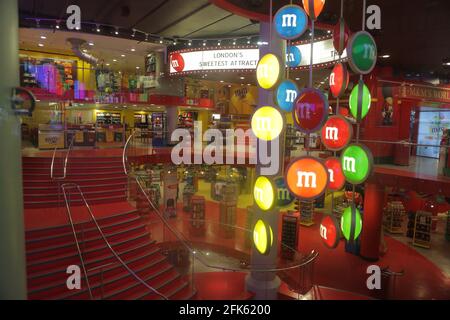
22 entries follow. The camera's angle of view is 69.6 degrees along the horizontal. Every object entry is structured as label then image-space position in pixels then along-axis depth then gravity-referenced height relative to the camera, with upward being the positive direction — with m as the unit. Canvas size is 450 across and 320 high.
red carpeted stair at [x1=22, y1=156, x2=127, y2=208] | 7.68 -1.37
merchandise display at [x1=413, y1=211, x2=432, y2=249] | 11.55 -3.39
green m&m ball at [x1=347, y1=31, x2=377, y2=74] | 3.67 +0.94
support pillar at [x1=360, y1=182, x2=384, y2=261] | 10.25 -2.77
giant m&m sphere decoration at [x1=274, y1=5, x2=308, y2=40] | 4.09 +1.41
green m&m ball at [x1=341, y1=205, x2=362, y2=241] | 3.93 -1.10
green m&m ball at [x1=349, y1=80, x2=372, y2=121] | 3.84 +0.40
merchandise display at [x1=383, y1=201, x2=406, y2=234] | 12.78 -3.32
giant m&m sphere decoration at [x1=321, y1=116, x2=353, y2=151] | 3.92 +0.00
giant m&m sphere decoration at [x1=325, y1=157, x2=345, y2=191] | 4.09 -0.51
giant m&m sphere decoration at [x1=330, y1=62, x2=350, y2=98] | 4.03 +0.68
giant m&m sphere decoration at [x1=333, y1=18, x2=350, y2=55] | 4.06 +1.23
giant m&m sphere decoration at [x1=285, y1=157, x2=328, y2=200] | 3.55 -0.50
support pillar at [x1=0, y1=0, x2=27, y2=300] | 3.51 -0.47
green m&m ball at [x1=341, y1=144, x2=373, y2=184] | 3.73 -0.34
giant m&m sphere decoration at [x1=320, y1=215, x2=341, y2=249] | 3.93 -1.22
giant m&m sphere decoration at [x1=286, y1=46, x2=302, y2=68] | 5.30 +1.25
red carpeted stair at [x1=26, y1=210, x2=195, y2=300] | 5.32 -2.48
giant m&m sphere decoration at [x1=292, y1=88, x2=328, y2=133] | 3.52 +0.25
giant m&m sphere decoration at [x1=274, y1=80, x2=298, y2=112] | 4.36 +0.51
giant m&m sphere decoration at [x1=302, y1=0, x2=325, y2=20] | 3.88 +1.51
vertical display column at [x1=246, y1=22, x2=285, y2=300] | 3.96 +0.00
